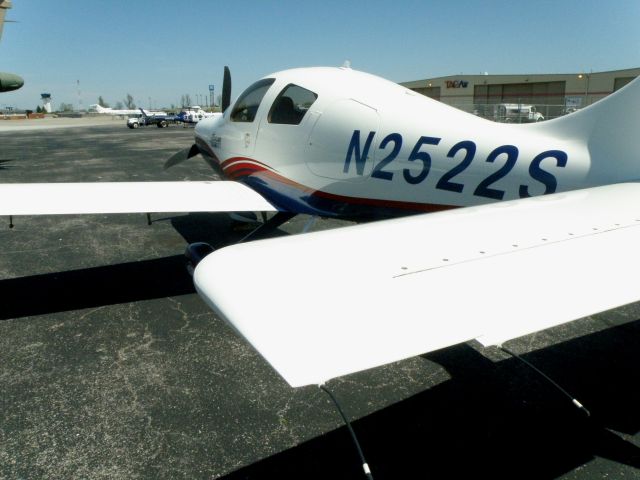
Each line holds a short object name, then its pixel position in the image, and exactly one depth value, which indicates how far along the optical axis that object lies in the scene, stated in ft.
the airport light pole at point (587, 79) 153.89
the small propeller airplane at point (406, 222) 4.53
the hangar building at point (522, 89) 127.05
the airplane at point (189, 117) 181.16
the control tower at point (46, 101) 442.91
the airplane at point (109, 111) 300.36
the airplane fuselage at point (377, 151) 11.58
